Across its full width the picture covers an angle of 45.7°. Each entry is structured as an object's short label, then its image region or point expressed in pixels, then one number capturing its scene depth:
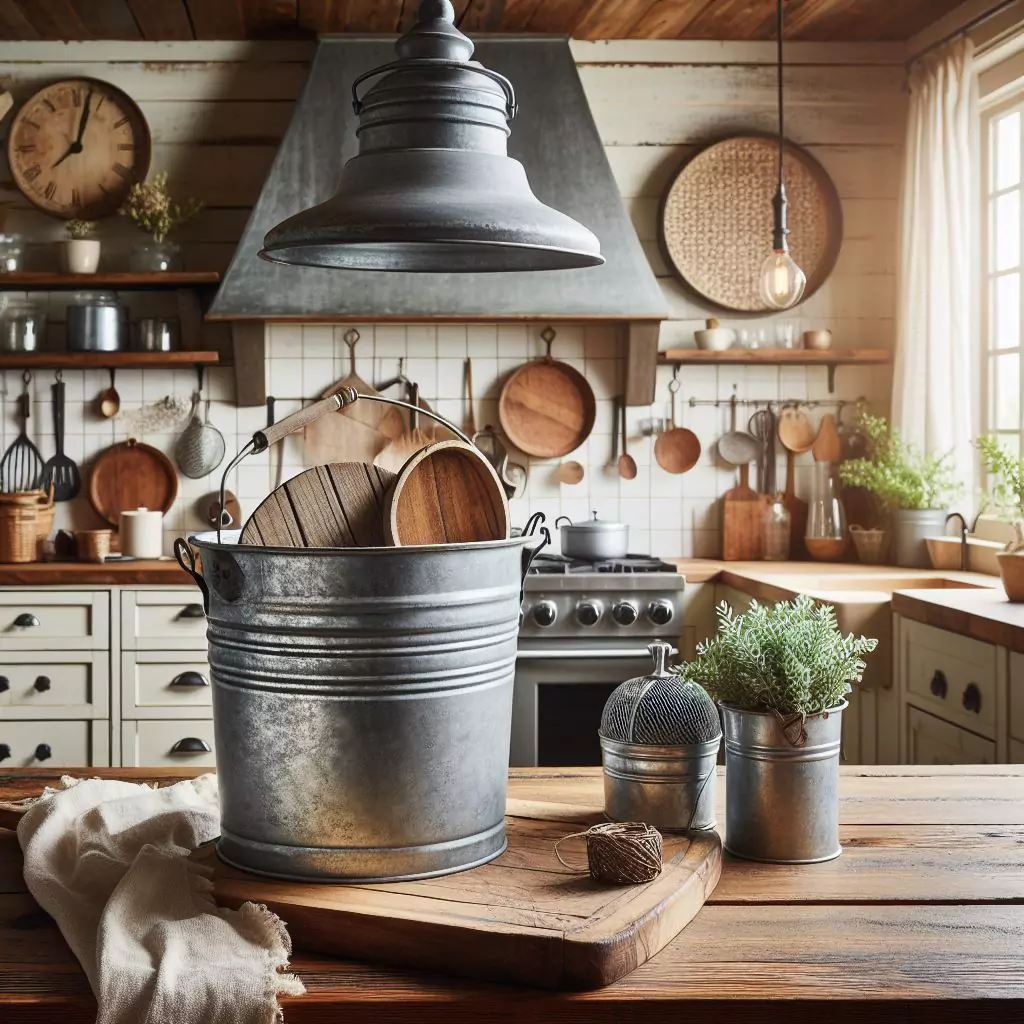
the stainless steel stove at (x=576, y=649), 3.62
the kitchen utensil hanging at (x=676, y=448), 4.41
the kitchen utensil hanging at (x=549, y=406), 4.35
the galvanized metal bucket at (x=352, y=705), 1.09
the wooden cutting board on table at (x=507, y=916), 0.95
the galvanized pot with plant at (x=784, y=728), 1.20
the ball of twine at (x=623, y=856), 1.09
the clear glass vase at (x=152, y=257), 4.16
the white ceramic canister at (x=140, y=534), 4.04
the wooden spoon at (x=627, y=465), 4.38
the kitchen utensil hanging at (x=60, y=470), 4.30
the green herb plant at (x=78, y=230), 4.18
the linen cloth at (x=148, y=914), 0.92
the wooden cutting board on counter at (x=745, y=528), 4.35
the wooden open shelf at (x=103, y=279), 4.07
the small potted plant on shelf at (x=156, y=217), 4.12
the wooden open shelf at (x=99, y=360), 4.07
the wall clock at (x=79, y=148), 4.25
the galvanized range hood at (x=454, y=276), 3.94
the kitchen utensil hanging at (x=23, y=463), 4.30
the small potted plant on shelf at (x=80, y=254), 4.12
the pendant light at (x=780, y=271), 3.01
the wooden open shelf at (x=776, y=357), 4.22
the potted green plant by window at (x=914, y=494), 3.98
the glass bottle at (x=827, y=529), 4.24
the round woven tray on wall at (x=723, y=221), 4.35
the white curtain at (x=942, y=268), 3.88
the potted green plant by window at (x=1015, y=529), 2.85
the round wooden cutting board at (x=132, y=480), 4.30
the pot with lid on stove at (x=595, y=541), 3.92
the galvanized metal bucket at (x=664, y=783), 1.24
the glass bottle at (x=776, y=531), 4.33
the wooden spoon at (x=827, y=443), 4.41
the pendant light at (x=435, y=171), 1.23
